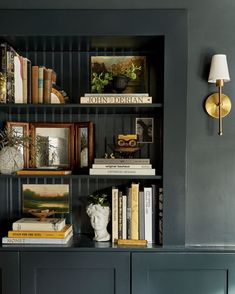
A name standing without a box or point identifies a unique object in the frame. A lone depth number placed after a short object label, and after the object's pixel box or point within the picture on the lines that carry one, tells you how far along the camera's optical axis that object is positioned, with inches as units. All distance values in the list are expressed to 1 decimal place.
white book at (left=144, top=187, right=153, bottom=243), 79.0
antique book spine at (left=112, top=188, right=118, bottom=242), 79.3
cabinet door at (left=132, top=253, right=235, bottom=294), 74.1
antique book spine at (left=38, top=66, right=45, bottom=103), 79.7
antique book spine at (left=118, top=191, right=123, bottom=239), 79.3
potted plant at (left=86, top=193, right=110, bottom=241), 79.7
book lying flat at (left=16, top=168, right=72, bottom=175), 77.8
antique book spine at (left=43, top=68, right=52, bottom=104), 79.8
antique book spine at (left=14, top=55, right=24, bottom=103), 79.2
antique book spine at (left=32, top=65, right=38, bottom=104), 79.5
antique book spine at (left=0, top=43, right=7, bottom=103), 76.9
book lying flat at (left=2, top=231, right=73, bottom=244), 77.4
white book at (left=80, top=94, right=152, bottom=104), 76.2
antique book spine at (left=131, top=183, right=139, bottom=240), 78.8
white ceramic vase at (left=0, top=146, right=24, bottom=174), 78.2
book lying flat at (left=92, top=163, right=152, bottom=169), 77.4
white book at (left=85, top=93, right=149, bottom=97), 76.6
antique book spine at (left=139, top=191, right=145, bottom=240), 79.0
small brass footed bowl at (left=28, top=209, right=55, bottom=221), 81.9
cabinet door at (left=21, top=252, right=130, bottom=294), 74.5
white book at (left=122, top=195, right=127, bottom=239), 79.1
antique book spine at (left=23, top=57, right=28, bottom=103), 80.7
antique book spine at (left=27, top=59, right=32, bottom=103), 82.4
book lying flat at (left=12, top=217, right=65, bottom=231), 78.4
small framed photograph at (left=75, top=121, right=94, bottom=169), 84.2
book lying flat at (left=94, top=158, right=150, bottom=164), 78.1
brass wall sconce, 74.6
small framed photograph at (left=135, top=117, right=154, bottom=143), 86.3
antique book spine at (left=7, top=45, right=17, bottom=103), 78.0
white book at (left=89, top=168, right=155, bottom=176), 77.0
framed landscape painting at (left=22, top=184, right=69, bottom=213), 87.0
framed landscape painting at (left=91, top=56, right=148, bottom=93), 86.2
